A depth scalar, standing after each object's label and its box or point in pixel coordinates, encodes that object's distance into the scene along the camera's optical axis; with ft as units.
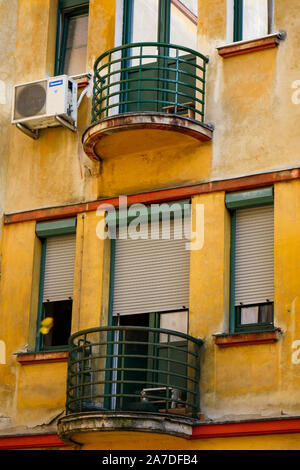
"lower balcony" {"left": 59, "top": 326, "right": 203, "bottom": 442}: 53.62
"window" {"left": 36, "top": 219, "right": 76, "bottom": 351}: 62.18
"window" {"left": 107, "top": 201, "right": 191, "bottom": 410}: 58.65
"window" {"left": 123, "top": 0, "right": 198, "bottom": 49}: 63.77
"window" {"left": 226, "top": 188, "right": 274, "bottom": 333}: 56.65
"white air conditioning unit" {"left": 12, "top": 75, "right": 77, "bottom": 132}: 63.41
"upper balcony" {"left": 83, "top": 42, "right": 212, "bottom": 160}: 59.11
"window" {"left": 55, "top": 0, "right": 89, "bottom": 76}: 67.10
